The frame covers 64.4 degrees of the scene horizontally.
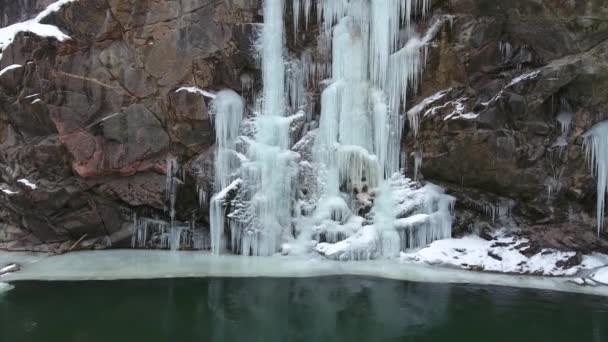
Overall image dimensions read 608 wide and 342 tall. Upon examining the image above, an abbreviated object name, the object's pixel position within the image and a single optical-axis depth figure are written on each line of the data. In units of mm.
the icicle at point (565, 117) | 12656
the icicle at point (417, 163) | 13984
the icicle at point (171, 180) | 14633
